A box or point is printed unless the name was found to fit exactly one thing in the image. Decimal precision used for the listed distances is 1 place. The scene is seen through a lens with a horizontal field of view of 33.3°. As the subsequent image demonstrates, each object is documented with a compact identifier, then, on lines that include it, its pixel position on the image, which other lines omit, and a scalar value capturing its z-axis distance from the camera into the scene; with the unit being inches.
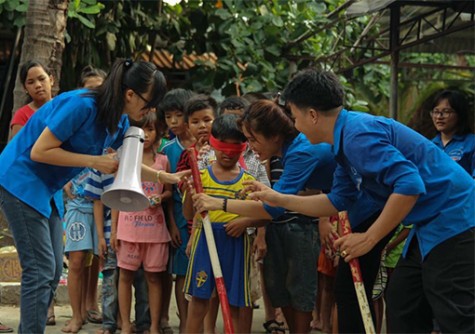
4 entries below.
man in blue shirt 130.0
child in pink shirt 217.3
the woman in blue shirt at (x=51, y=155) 156.6
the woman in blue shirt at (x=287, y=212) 171.9
